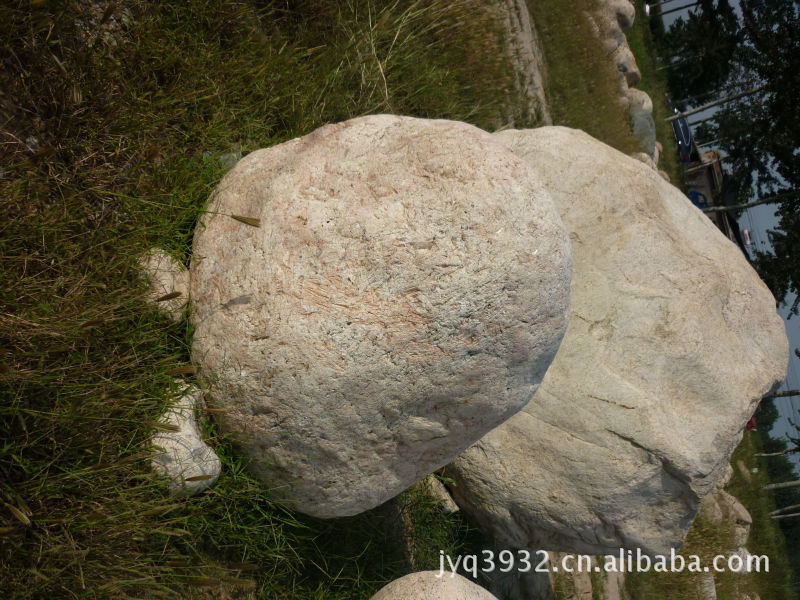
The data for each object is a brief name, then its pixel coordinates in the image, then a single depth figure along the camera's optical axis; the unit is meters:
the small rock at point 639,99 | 7.15
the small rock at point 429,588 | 3.04
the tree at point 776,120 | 7.65
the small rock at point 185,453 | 2.38
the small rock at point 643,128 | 7.23
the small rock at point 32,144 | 2.34
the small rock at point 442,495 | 4.17
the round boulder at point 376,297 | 2.26
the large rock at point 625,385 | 3.46
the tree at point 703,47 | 9.10
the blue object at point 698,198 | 9.96
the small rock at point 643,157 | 7.20
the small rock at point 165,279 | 2.51
